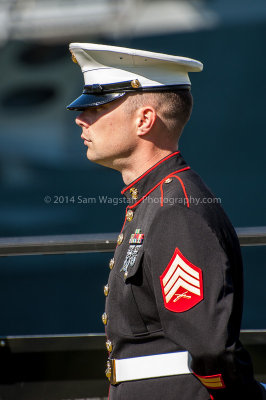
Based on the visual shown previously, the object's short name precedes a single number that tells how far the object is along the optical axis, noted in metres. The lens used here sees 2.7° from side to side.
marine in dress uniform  11.35
